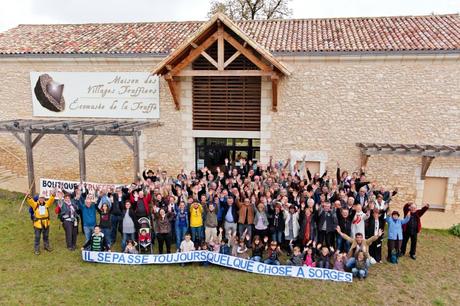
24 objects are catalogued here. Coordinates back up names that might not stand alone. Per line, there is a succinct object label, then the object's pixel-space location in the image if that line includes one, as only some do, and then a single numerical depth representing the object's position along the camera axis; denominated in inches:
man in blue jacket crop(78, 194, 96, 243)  339.9
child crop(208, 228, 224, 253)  324.4
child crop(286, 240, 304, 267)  310.2
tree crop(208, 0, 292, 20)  1043.3
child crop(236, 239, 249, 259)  325.1
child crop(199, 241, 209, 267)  320.2
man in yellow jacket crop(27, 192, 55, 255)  338.6
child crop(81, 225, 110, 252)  323.0
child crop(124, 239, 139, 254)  326.6
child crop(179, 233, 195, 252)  319.9
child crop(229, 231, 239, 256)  326.0
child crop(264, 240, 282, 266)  314.6
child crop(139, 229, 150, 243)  330.6
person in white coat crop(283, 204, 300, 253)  324.2
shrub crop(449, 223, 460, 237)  414.0
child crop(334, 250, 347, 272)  303.7
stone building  465.7
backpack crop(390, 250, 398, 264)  331.6
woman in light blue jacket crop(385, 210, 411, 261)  327.3
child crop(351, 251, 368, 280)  299.6
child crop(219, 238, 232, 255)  327.3
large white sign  529.7
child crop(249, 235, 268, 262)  319.6
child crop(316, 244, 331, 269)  305.7
